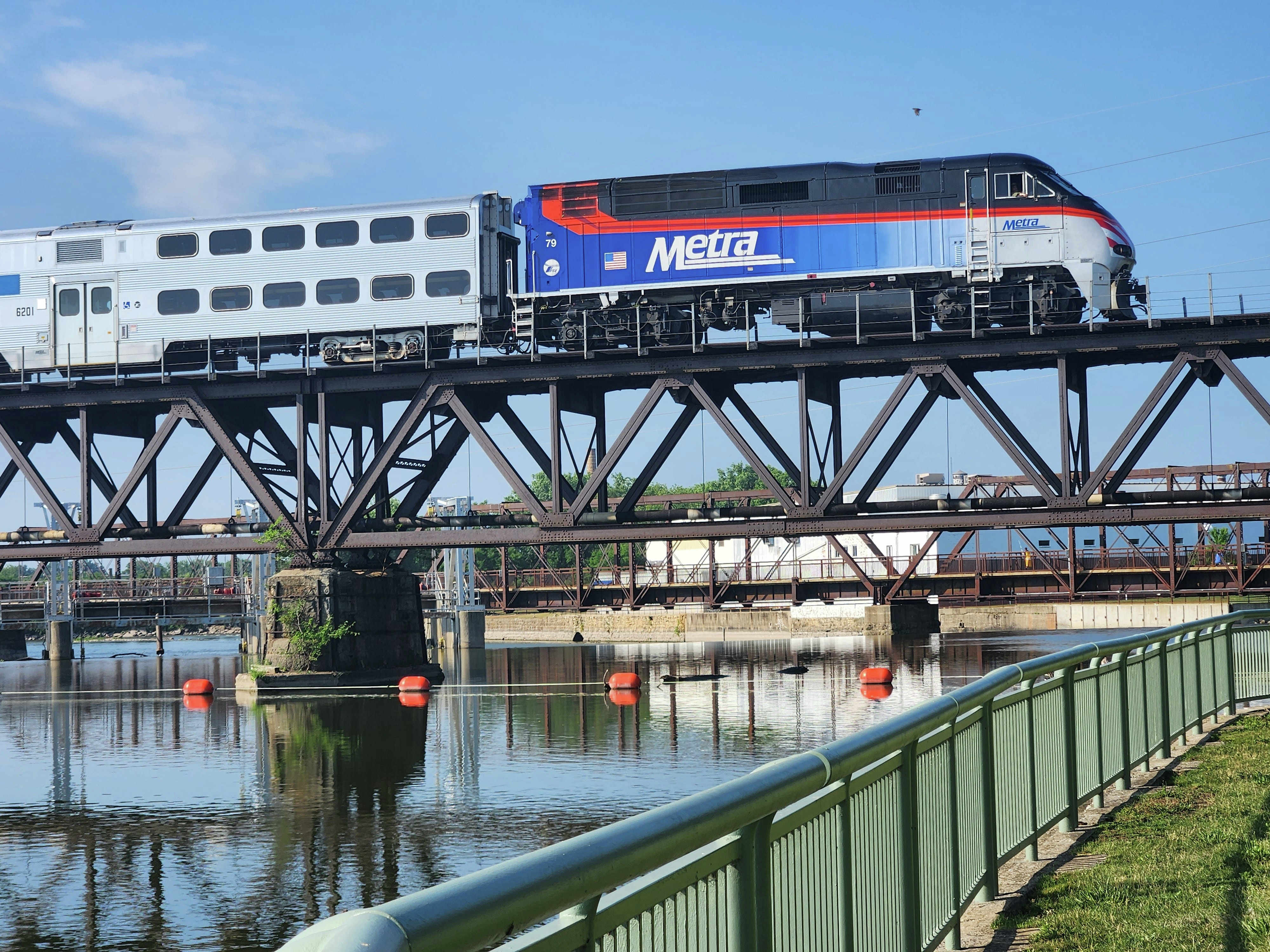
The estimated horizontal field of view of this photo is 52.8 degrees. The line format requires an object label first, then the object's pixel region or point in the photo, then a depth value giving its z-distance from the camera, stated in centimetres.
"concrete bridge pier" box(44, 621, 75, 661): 7988
